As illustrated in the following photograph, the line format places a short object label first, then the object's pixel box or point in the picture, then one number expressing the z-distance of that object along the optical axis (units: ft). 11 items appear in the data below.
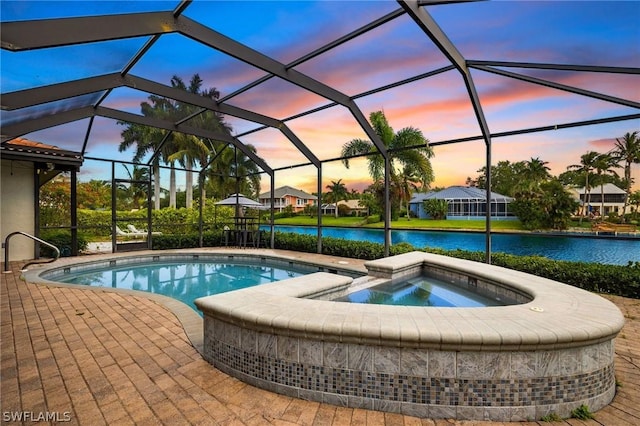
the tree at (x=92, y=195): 46.28
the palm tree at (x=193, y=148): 38.55
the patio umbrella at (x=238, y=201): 39.11
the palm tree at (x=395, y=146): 35.99
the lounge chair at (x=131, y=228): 43.67
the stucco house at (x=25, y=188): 26.89
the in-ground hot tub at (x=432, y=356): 6.77
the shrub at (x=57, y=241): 30.63
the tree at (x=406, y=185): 53.14
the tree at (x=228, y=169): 64.08
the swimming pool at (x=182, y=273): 23.86
